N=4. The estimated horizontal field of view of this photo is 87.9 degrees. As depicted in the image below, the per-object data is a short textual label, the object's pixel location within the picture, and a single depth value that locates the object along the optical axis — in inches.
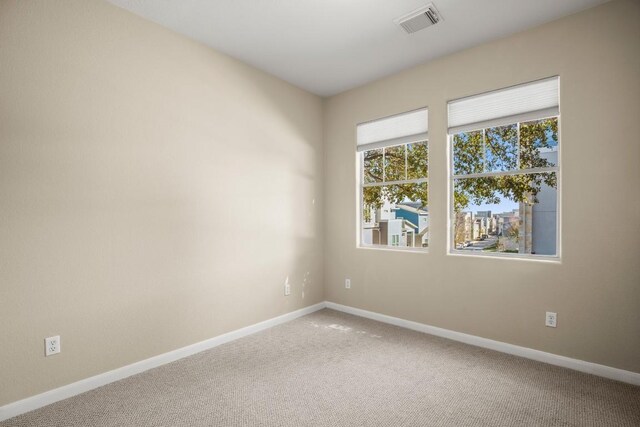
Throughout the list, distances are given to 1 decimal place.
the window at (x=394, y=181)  142.4
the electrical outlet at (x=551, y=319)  107.1
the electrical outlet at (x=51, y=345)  86.4
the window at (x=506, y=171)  111.8
